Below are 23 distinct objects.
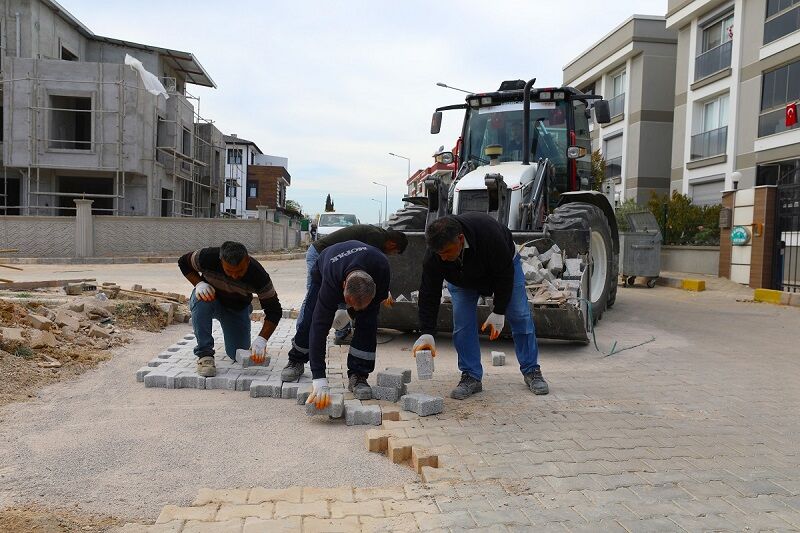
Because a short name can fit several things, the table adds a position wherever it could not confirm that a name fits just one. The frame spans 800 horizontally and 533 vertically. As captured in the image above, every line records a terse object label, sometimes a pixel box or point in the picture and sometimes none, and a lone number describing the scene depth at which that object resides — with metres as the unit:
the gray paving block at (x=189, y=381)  4.89
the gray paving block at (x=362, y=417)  4.05
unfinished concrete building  21.80
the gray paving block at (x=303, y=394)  4.45
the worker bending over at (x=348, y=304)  3.98
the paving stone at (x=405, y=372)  4.72
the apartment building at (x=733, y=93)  17.45
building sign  14.26
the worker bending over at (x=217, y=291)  5.03
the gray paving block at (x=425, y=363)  4.52
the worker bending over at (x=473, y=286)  4.43
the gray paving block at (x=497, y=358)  5.91
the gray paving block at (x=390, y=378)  4.61
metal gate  12.74
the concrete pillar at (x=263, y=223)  24.10
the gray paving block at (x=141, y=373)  5.09
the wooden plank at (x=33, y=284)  9.86
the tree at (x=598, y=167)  22.27
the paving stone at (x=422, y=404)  4.16
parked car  25.73
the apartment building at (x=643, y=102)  24.86
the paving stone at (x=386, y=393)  4.51
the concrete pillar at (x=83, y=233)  19.83
